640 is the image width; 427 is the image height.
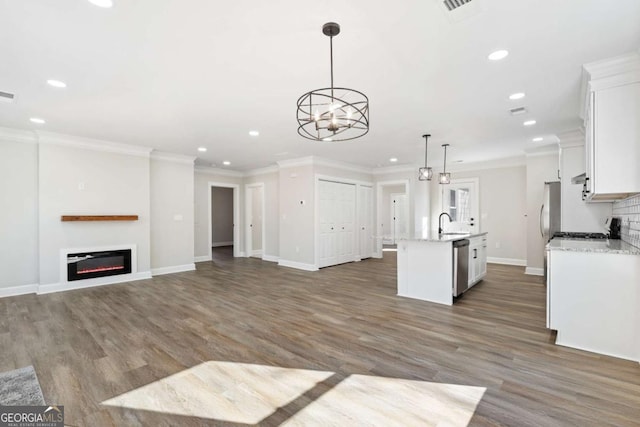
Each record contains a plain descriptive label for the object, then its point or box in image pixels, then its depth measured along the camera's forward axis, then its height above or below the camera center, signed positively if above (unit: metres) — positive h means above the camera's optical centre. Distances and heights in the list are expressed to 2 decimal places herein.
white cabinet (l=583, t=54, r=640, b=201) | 2.63 +0.79
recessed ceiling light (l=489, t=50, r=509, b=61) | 2.51 +1.36
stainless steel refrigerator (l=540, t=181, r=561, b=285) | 5.45 +0.01
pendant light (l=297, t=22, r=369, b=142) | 2.10 +1.33
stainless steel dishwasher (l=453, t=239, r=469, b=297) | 4.18 -0.82
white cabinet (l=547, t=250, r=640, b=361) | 2.56 -0.84
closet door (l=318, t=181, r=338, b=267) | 6.94 -0.30
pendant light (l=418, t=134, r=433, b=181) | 5.17 +0.68
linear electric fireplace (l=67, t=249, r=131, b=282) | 5.11 -0.93
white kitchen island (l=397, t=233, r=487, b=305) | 4.17 -0.85
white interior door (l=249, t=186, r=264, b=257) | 9.08 -0.37
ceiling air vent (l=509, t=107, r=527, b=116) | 3.87 +1.34
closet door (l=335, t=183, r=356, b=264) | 7.52 -0.25
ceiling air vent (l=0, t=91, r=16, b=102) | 3.32 +1.35
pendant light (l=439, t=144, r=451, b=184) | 5.52 +0.63
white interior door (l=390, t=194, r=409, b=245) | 12.76 -0.07
